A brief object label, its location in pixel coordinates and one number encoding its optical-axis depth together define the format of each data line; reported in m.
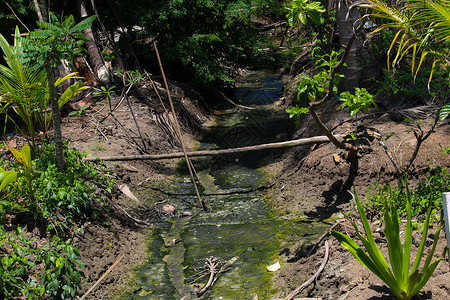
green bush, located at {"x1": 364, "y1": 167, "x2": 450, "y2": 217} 3.53
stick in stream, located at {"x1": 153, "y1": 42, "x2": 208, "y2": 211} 5.52
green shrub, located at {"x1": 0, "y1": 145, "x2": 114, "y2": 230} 3.91
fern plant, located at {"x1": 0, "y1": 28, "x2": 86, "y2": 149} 4.45
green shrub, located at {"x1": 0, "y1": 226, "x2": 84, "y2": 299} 3.22
